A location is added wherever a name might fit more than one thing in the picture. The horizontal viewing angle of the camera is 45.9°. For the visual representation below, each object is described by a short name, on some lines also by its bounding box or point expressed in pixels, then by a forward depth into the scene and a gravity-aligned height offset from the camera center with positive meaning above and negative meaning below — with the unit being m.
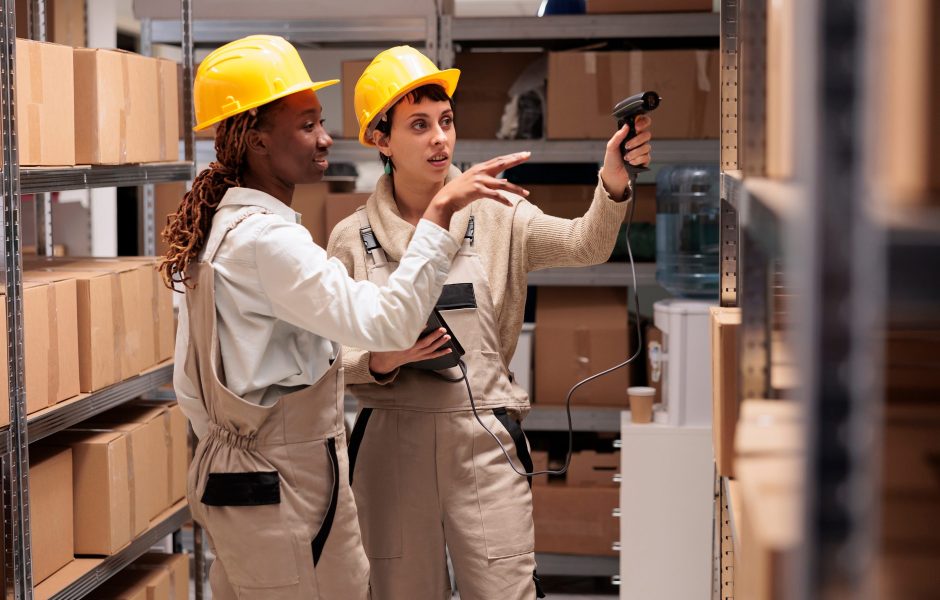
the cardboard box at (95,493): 3.04 -0.64
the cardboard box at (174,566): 3.49 -0.97
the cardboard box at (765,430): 1.19 -0.20
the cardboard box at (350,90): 4.42 +0.67
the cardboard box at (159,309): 3.39 -0.15
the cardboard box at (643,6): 4.39 +0.98
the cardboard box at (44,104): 2.69 +0.39
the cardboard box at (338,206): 4.44 +0.21
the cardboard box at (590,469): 4.48 -0.86
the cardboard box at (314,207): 4.51 +0.21
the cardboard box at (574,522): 4.44 -1.07
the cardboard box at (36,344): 2.69 -0.21
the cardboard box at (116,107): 3.06 +0.44
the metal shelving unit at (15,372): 2.54 -0.26
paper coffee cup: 3.85 -0.52
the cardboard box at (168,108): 3.54 +0.49
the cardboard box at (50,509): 2.82 -0.65
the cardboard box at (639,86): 4.36 +0.66
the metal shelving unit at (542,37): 4.41 +0.88
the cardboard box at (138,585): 3.29 -0.98
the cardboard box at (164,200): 4.51 +0.24
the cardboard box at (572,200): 4.54 +0.23
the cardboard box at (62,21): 3.68 +0.88
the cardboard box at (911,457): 1.04 -0.19
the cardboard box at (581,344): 4.47 -0.36
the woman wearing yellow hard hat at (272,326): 2.10 -0.13
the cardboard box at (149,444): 3.27 -0.55
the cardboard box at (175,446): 3.49 -0.60
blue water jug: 4.59 +0.15
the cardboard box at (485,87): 4.59 +0.70
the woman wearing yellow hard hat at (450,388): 2.58 -0.31
